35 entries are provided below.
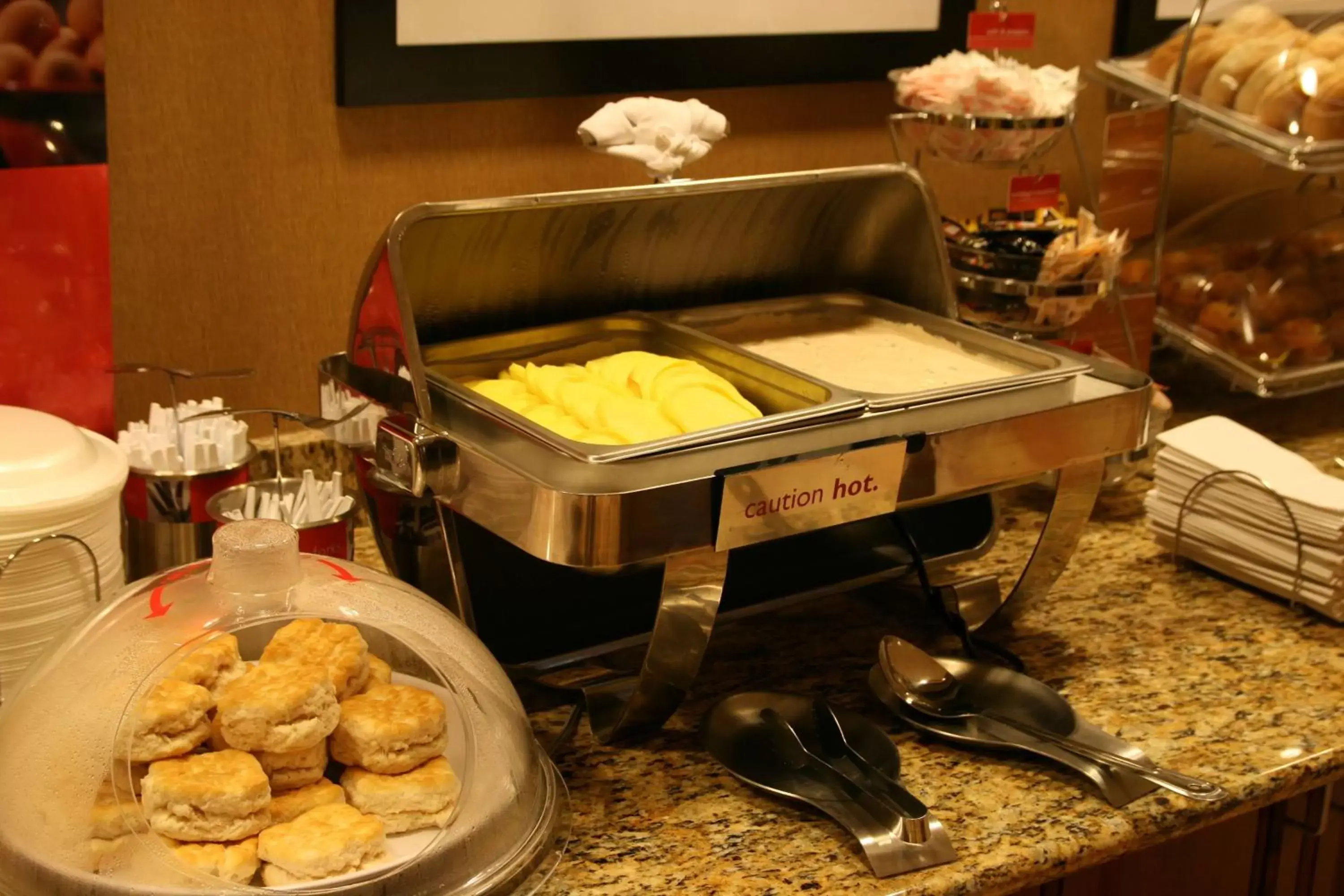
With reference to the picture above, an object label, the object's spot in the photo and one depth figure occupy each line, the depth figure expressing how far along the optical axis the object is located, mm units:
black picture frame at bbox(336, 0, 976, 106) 1475
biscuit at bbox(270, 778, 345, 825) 959
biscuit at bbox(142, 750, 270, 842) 923
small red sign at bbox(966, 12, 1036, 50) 1707
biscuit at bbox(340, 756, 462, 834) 972
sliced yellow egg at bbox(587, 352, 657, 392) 1279
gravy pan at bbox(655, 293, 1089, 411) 1249
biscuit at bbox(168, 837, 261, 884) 909
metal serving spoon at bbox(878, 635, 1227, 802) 1238
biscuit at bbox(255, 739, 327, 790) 977
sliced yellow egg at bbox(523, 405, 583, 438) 1173
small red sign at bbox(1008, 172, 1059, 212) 1713
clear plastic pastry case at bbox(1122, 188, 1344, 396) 1951
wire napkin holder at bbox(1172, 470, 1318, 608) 1512
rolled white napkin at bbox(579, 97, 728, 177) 1344
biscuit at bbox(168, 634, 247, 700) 989
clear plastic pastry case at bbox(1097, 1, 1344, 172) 1812
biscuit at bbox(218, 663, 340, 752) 957
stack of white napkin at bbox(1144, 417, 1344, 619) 1502
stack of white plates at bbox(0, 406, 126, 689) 1123
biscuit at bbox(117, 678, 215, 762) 953
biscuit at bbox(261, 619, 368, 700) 1013
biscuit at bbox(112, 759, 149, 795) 957
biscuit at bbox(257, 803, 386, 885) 912
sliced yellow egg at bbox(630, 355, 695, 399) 1252
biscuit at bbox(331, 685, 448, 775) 989
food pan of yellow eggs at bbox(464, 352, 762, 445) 1170
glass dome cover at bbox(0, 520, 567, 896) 921
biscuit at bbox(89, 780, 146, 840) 932
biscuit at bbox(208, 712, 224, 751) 978
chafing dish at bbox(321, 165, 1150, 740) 1076
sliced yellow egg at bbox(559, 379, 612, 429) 1190
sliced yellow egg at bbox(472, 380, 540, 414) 1226
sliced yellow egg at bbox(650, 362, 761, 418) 1230
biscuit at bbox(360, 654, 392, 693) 1066
